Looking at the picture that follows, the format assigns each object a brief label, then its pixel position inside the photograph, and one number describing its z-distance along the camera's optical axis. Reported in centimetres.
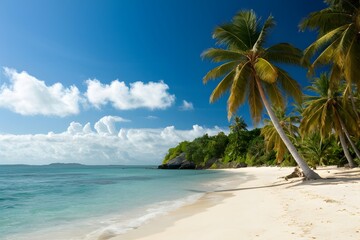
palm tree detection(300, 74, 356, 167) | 2277
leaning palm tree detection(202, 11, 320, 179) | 1627
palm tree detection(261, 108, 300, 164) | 3391
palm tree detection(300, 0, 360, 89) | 1288
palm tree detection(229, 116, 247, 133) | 6756
